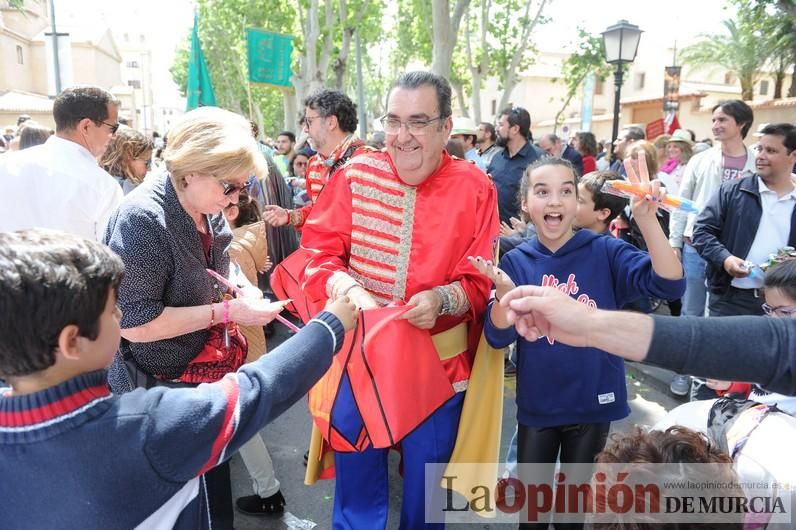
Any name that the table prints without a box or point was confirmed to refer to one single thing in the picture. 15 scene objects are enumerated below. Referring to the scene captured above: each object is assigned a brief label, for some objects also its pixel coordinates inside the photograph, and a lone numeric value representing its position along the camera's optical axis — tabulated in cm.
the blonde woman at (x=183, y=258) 203
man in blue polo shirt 603
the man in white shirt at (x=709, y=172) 482
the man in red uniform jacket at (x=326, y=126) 465
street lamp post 865
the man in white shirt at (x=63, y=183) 318
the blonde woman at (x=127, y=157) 482
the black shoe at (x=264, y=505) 315
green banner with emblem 895
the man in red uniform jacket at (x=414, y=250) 233
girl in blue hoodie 241
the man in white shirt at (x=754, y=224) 377
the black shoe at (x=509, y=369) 487
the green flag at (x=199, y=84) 827
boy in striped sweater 118
